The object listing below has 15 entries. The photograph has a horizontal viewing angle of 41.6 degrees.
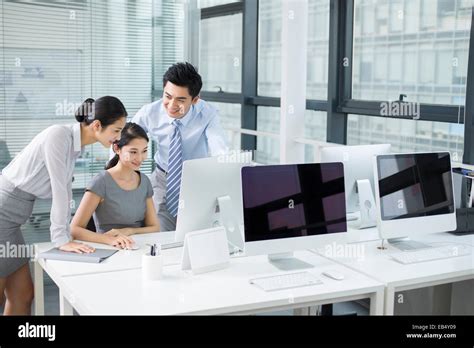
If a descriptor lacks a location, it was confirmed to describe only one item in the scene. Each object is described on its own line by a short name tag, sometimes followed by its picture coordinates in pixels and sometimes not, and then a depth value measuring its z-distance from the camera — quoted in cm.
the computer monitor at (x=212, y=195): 266
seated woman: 290
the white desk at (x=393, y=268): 246
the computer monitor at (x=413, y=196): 280
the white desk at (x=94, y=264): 250
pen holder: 238
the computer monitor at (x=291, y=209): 251
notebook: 260
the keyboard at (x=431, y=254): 272
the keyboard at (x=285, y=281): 234
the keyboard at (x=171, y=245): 287
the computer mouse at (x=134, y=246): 281
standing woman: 267
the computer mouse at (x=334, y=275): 245
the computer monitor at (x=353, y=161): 314
